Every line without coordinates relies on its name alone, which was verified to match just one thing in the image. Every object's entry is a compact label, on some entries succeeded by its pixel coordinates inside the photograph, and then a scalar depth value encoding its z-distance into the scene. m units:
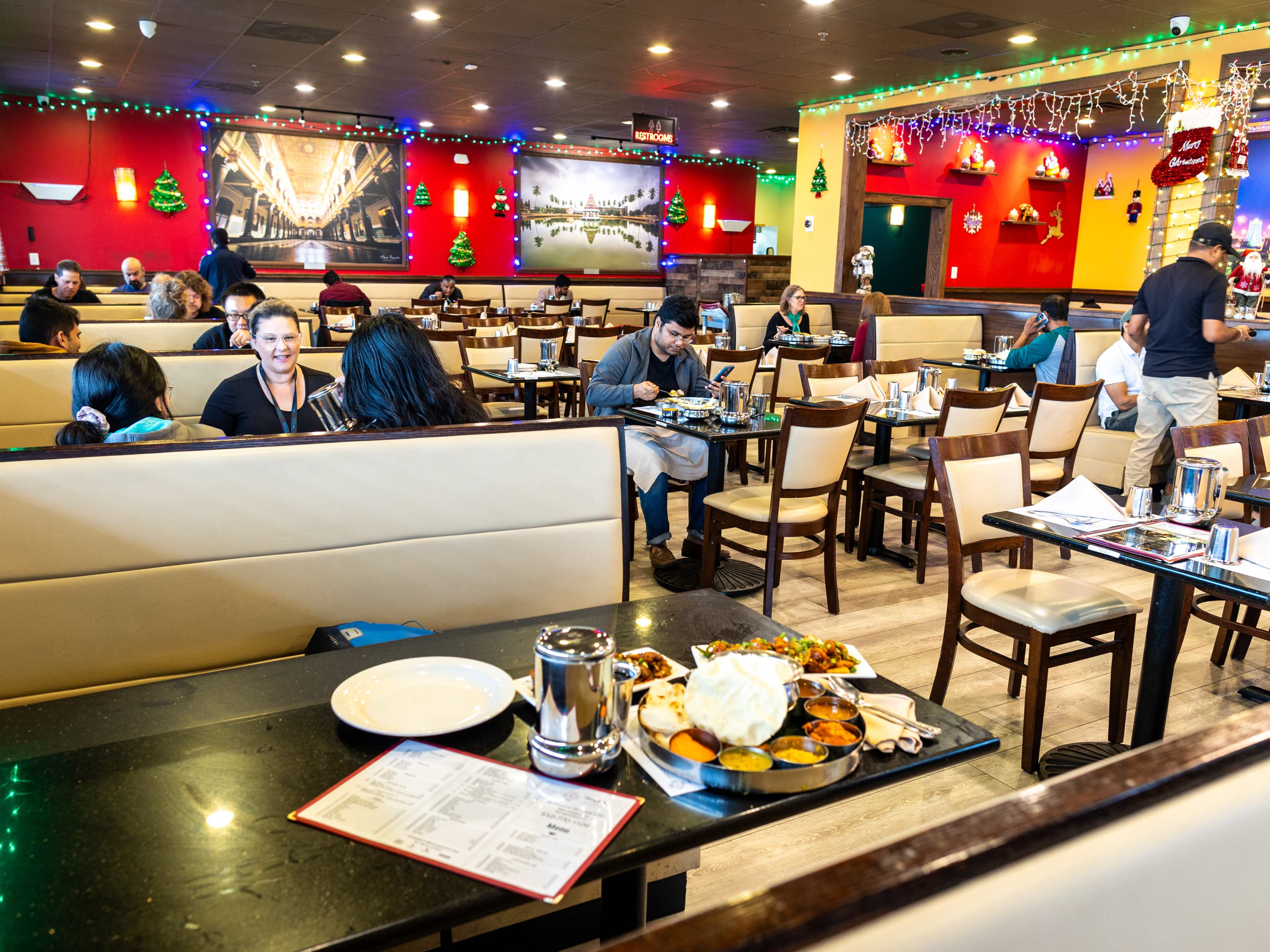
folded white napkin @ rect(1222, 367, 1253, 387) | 5.80
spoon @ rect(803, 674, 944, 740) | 1.25
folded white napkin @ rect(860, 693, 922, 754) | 1.21
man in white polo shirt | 5.64
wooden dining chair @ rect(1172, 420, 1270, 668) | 3.09
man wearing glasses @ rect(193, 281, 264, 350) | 4.89
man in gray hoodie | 4.36
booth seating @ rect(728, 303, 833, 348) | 9.43
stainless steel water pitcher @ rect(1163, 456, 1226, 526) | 2.50
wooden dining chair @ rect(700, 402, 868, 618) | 3.57
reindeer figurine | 12.87
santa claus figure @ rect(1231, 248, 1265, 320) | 7.21
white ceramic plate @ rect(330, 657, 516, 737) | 1.25
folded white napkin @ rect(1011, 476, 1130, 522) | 2.57
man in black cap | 4.69
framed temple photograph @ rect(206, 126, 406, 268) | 12.72
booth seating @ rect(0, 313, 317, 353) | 5.07
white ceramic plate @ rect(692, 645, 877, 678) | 1.38
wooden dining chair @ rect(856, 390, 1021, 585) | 4.15
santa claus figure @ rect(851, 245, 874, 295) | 10.48
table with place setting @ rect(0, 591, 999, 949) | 0.92
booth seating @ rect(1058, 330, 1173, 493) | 5.56
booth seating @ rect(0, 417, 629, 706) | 1.94
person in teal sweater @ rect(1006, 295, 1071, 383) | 6.18
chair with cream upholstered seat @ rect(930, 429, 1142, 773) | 2.62
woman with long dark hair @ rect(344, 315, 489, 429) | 2.64
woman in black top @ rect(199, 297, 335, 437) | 3.36
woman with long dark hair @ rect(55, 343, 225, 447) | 2.70
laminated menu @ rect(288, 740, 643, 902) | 0.97
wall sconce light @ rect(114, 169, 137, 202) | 12.04
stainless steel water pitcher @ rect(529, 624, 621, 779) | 1.12
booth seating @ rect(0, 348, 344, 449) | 3.79
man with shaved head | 8.53
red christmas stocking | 7.15
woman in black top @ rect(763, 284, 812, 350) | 8.58
